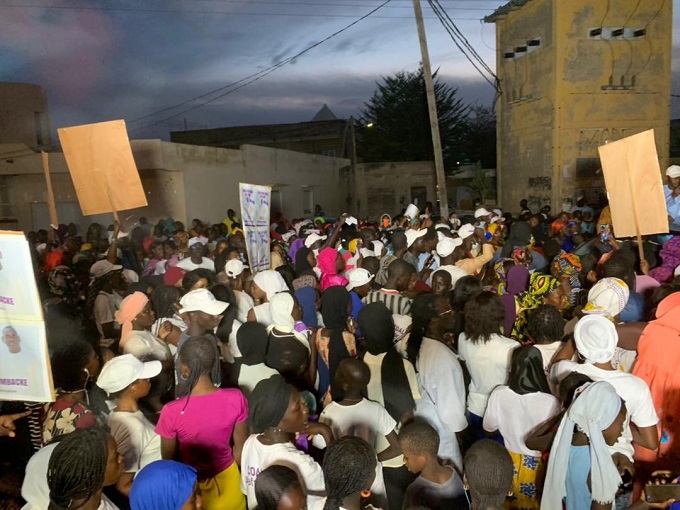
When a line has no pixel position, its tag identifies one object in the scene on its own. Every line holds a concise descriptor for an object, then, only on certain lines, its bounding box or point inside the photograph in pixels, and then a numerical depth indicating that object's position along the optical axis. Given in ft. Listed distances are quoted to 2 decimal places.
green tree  126.00
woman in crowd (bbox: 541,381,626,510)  8.22
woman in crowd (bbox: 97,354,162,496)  10.13
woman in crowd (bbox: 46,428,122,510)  7.18
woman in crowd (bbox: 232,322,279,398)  12.97
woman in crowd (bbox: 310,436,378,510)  7.59
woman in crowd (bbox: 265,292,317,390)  13.17
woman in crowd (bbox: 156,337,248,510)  9.89
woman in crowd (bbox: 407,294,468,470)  11.52
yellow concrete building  63.57
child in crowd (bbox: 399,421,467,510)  8.79
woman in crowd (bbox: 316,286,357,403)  14.03
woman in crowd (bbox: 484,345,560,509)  10.34
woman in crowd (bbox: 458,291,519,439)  12.09
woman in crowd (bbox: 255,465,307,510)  7.55
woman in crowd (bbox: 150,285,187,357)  14.88
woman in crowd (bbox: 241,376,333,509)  8.87
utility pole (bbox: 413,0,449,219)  48.08
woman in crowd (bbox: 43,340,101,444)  10.05
